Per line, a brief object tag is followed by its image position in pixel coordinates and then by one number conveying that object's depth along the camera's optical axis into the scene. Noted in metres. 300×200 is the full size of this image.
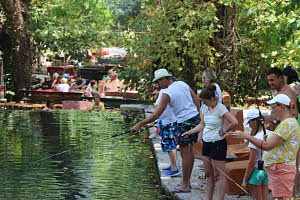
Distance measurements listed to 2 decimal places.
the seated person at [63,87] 26.09
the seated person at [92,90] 24.47
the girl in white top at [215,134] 6.87
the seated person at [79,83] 28.84
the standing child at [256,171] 6.13
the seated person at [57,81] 27.31
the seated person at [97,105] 20.93
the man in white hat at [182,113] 8.14
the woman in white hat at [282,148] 5.68
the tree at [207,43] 17.20
